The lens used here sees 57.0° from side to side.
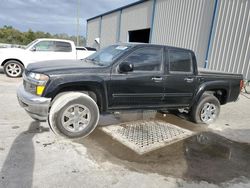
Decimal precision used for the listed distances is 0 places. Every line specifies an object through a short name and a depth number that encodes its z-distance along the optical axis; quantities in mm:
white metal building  10383
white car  10031
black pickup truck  4094
